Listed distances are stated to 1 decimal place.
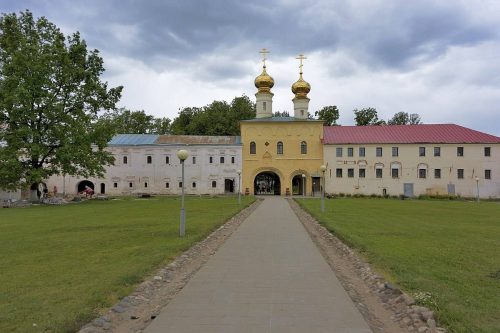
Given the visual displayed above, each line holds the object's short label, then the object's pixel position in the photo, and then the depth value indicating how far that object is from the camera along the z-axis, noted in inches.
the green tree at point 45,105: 1461.6
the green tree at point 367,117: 3075.8
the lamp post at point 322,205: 1042.2
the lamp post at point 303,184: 2312.3
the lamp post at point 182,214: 583.5
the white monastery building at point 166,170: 2354.8
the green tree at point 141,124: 3068.4
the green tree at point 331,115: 3080.7
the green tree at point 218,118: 3014.3
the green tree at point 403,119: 3464.6
